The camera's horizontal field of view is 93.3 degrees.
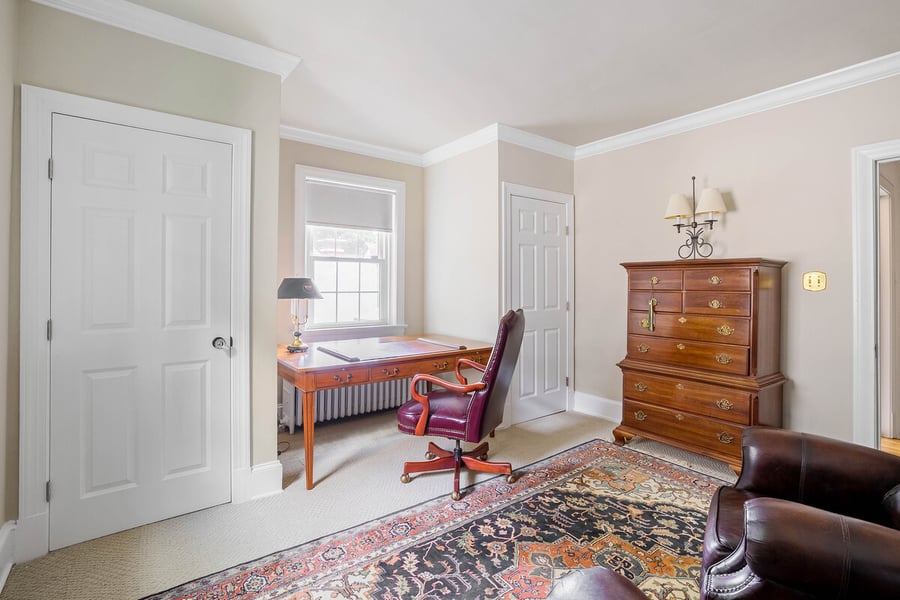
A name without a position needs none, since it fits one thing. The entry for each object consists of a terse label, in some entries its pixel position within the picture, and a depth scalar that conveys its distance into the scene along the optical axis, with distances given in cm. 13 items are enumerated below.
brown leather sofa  98
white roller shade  391
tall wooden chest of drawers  274
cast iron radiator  364
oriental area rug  178
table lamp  325
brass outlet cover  285
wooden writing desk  262
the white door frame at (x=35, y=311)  192
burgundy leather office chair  258
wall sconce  317
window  390
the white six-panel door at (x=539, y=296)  386
